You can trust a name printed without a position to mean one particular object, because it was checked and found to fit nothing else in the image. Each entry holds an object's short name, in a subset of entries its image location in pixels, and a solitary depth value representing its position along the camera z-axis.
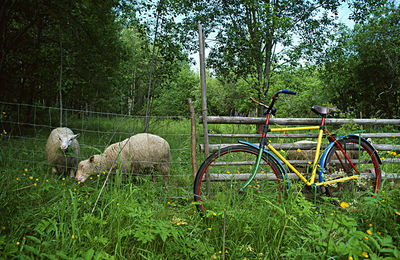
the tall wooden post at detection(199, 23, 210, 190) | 3.07
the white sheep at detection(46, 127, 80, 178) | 4.25
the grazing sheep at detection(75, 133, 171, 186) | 3.84
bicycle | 2.62
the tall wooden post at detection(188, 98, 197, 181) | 3.10
